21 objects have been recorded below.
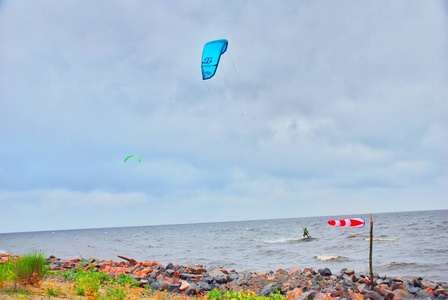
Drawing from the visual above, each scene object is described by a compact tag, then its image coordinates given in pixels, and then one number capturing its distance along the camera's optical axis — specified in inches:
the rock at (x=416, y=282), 462.5
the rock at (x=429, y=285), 448.1
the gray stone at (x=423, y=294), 426.6
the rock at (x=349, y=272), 515.2
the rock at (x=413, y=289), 437.3
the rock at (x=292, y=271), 503.8
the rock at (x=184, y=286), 398.3
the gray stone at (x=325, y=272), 510.9
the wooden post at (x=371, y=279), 432.4
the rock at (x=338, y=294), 398.9
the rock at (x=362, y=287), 424.9
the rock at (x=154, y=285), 394.9
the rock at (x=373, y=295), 406.0
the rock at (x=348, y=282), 454.9
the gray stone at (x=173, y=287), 396.5
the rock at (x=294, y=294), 368.8
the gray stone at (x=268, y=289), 398.6
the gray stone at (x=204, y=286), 411.5
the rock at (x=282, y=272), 513.1
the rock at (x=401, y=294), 412.8
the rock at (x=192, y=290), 393.7
